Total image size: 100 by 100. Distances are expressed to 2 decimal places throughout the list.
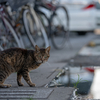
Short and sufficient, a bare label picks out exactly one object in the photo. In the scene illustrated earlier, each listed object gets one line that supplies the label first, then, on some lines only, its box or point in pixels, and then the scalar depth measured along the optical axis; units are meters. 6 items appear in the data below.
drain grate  4.28
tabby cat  4.83
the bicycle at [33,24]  8.17
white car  18.38
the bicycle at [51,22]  9.88
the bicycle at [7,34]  7.26
